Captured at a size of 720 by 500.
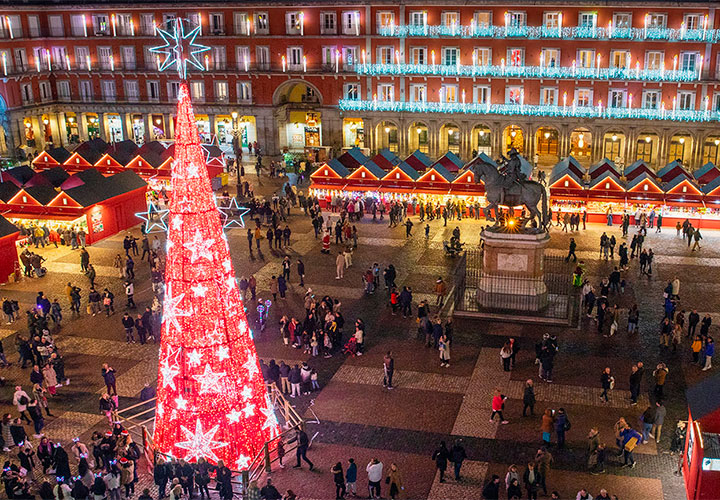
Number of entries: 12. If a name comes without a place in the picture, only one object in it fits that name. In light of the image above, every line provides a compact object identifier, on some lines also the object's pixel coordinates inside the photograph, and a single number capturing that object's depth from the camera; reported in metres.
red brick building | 55.75
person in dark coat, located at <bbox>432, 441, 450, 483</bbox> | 20.50
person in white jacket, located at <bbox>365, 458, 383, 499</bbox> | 19.75
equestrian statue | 32.09
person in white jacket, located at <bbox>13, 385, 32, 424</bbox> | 24.10
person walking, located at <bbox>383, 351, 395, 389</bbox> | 25.53
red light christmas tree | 18.81
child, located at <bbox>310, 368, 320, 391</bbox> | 25.55
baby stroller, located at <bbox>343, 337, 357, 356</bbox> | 28.36
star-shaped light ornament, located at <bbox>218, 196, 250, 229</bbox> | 46.43
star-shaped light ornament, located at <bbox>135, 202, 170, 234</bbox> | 45.41
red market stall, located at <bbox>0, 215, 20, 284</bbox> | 37.31
